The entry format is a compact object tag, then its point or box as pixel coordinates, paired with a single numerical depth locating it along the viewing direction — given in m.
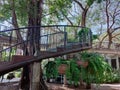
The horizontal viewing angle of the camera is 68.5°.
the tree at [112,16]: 7.76
